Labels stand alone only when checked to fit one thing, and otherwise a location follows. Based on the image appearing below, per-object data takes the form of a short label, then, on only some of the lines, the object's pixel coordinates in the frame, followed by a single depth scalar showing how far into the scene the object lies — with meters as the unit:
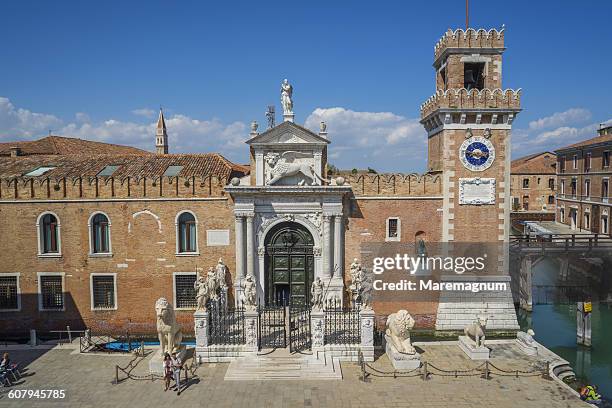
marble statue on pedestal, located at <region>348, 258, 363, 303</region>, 21.95
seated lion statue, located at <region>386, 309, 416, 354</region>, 18.61
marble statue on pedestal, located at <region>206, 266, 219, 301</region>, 21.45
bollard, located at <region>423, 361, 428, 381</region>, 17.48
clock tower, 22.56
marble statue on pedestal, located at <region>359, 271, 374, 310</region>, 19.41
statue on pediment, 22.81
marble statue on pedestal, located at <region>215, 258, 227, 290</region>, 22.67
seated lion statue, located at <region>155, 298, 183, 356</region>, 18.14
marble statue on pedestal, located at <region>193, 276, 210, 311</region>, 19.36
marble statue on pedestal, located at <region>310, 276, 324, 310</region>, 19.27
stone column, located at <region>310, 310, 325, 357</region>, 19.05
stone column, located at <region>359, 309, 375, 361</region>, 18.97
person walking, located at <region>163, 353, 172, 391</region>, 16.84
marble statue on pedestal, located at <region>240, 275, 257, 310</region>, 19.19
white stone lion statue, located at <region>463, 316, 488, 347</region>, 19.58
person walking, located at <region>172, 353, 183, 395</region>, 16.67
